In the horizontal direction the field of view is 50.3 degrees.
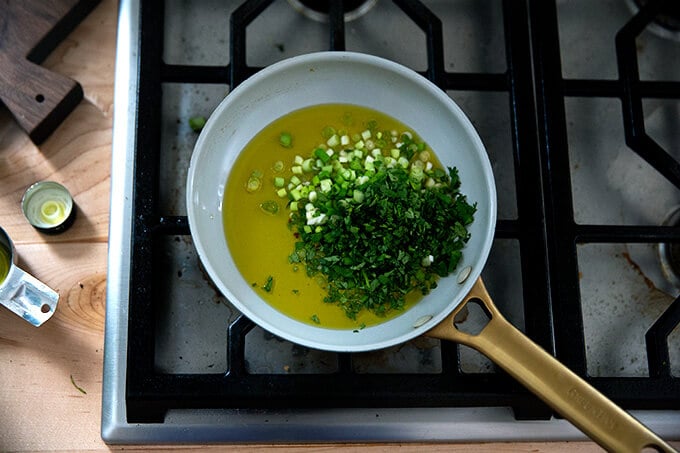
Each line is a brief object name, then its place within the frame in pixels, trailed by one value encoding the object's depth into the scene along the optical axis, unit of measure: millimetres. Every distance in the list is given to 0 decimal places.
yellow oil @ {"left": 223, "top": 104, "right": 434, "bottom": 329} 878
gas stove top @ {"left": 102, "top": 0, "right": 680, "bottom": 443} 863
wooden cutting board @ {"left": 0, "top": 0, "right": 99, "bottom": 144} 925
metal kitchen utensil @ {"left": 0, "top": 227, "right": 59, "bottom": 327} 890
